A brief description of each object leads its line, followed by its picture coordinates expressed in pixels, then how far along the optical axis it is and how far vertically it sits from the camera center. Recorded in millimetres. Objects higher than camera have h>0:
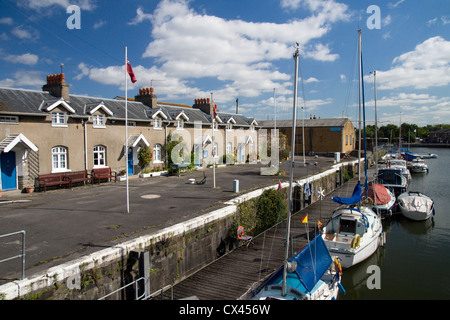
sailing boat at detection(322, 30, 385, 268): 14328 -4442
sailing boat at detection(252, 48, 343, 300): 9367 -4244
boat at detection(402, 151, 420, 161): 65250 -2334
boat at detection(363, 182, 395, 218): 22047 -3948
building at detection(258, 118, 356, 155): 55584 +1938
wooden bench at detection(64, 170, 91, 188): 20375 -1935
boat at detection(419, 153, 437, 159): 83562 -3001
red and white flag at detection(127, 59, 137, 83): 14469 +3410
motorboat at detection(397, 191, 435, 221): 22594 -4531
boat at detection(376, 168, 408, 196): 29297 -3409
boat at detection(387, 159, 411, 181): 40812 -2787
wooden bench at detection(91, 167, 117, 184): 22106 -1935
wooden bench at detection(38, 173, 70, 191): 19156 -2005
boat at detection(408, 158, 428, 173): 50656 -3601
